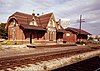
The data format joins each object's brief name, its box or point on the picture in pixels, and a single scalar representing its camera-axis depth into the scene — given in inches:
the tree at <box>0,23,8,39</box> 1684.3
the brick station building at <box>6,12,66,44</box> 1161.9
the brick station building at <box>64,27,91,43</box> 1740.9
